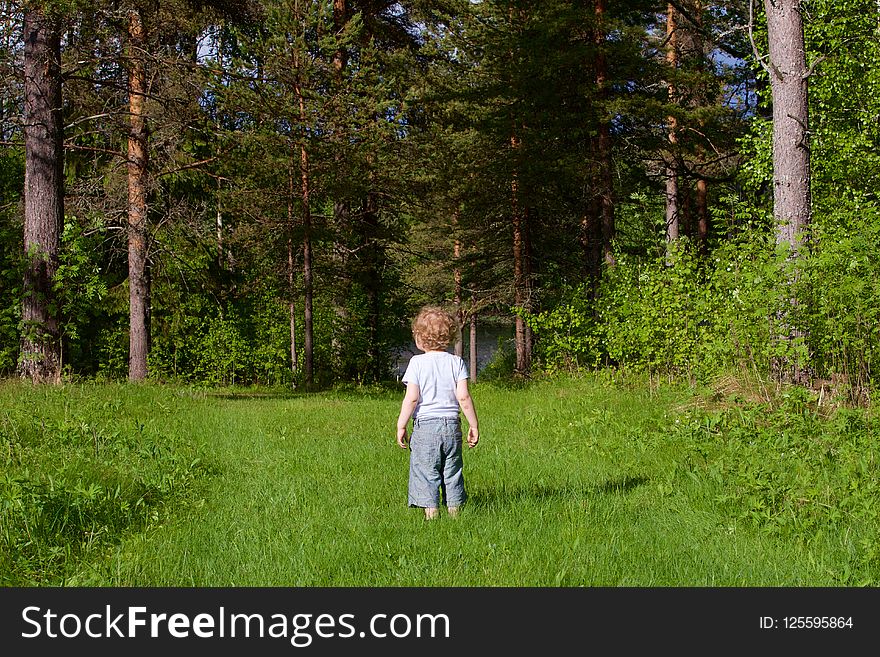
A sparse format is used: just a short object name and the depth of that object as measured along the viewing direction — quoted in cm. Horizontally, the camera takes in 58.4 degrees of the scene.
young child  577
